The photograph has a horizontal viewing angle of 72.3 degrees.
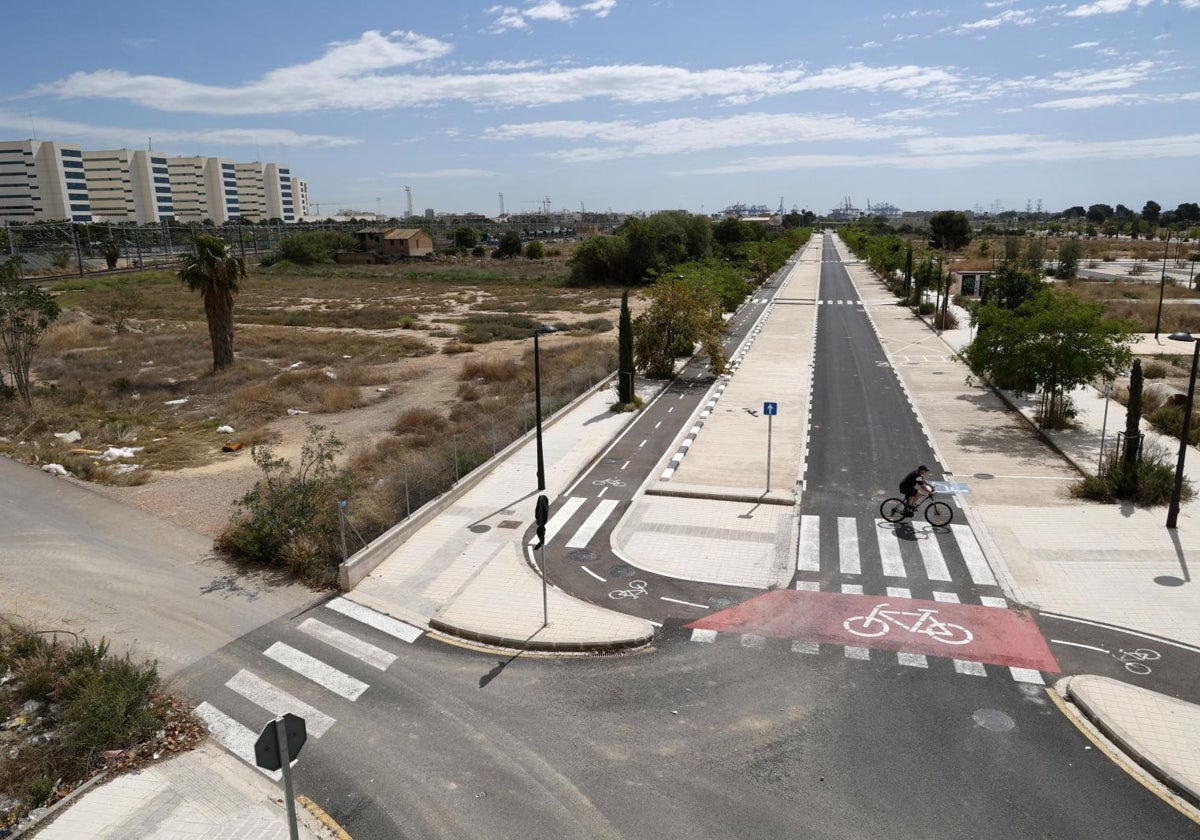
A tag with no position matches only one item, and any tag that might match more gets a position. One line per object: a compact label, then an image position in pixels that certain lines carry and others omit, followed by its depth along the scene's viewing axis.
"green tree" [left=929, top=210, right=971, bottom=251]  139.25
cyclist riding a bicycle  18.66
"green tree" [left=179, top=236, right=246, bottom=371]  39.66
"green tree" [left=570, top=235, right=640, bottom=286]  93.62
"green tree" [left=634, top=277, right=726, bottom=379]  37.19
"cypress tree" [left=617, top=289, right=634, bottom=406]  31.34
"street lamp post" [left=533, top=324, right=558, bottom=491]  20.81
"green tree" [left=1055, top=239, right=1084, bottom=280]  80.00
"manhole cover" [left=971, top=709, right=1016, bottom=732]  11.16
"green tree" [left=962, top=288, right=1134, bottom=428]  25.39
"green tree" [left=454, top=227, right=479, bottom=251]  155.50
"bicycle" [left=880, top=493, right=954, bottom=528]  18.91
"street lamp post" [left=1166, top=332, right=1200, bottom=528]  17.44
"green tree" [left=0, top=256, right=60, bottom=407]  32.50
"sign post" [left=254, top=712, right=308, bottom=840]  6.95
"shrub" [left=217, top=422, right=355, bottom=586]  16.47
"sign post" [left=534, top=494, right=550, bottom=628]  13.92
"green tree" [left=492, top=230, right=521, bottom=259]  143.00
